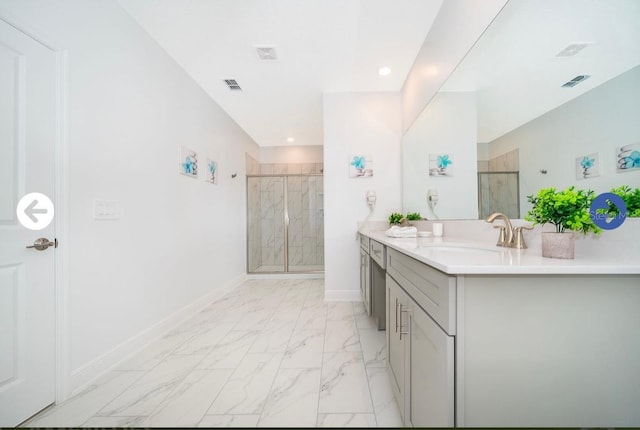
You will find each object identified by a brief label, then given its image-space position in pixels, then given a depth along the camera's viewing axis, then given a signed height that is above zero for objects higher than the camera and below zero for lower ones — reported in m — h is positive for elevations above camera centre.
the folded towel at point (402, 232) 2.10 -0.14
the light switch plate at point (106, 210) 1.71 +0.04
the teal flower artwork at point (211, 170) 3.31 +0.58
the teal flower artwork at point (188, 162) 2.69 +0.56
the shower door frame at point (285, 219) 4.72 -0.08
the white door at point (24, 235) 1.24 -0.10
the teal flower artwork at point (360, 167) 3.24 +0.58
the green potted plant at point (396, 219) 2.99 -0.05
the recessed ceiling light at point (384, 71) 2.76 +1.52
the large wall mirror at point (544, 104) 0.89 +0.48
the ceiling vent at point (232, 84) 3.00 +1.51
